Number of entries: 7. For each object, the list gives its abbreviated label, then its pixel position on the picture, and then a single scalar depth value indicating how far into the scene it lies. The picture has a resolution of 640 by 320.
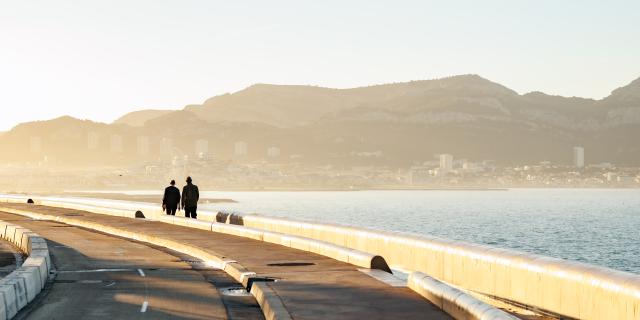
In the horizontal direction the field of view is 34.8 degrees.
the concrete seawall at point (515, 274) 14.64
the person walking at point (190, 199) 46.69
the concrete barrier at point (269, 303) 16.77
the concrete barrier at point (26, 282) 17.67
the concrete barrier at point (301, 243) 24.66
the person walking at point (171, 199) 50.59
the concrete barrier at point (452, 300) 14.24
